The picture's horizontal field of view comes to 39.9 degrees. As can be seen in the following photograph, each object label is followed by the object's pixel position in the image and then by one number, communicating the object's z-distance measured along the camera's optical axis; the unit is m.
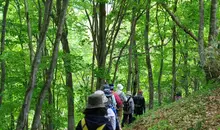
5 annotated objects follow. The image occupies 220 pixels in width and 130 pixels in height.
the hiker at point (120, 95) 10.42
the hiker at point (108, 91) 7.45
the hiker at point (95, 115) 3.26
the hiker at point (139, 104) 14.39
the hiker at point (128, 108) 12.33
